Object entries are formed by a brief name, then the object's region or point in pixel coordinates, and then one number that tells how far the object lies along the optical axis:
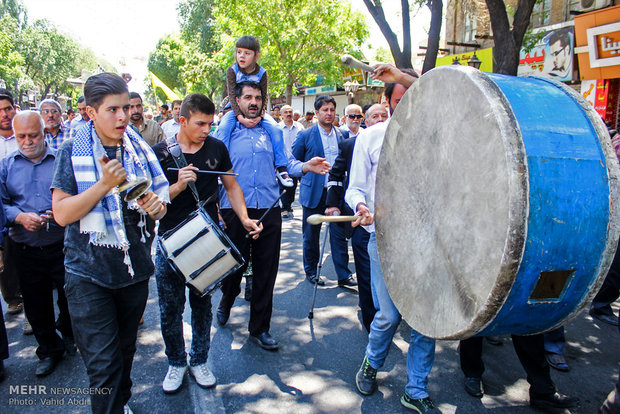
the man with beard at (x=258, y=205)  3.64
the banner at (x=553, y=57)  13.26
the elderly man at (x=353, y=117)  6.59
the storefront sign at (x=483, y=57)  16.35
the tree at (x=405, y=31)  8.89
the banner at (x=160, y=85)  17.03
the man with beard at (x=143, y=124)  5.55
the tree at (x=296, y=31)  17.64
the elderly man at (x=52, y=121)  5.43
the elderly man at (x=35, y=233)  3.40
